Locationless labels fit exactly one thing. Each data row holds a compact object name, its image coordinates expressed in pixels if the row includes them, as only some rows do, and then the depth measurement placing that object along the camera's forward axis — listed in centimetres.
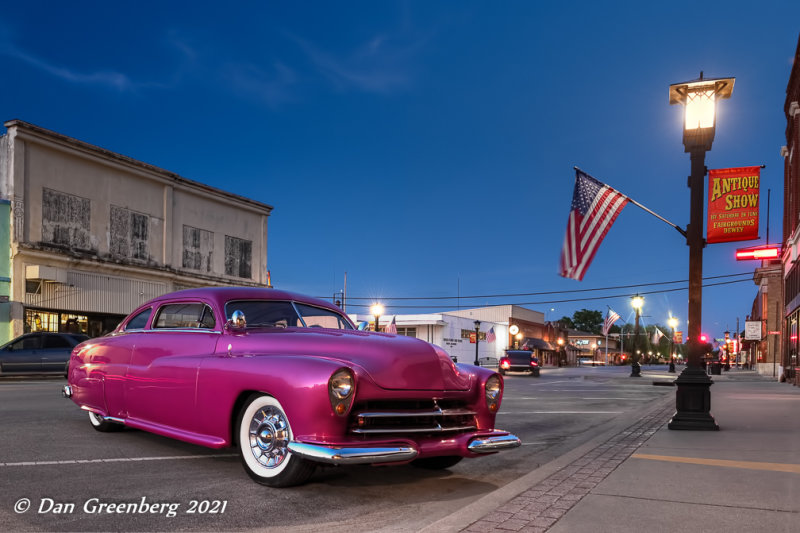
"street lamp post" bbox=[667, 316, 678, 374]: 4299
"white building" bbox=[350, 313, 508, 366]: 5891
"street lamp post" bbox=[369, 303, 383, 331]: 3808
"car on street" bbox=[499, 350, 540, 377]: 3036
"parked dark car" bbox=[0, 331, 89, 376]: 1970
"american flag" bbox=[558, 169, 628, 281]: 1228
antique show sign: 1072
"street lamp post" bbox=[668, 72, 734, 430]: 973
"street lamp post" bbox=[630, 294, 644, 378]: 3328
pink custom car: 467
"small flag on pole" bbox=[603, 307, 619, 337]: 4546
